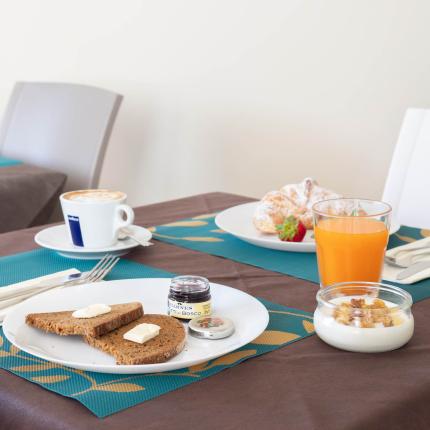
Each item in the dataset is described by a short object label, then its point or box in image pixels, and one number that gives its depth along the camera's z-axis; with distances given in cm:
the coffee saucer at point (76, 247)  137
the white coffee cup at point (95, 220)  139
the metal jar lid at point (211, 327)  107
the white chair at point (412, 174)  178
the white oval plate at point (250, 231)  139
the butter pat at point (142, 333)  103
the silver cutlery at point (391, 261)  134
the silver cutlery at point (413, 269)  128
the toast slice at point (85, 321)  106
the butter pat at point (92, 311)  108
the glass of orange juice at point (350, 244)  122
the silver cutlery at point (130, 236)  140
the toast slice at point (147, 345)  100
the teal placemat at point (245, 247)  131
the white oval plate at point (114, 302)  100
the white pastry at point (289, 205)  145
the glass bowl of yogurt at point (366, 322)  105
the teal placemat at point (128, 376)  96
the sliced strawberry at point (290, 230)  140
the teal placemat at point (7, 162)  239
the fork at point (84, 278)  119
